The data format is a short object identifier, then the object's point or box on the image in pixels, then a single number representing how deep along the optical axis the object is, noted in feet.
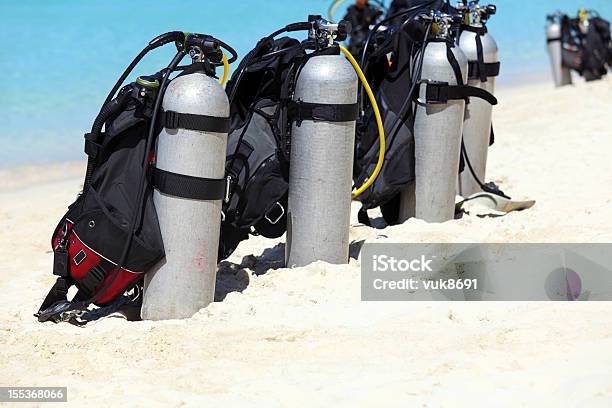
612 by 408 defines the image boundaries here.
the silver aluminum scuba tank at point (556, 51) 43.29
